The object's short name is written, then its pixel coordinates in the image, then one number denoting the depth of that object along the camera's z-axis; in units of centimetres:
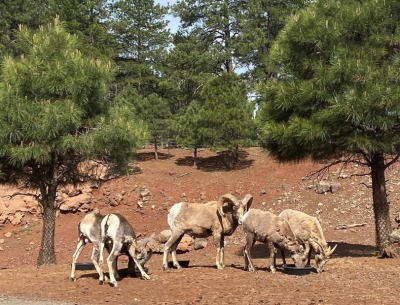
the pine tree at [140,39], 3762
